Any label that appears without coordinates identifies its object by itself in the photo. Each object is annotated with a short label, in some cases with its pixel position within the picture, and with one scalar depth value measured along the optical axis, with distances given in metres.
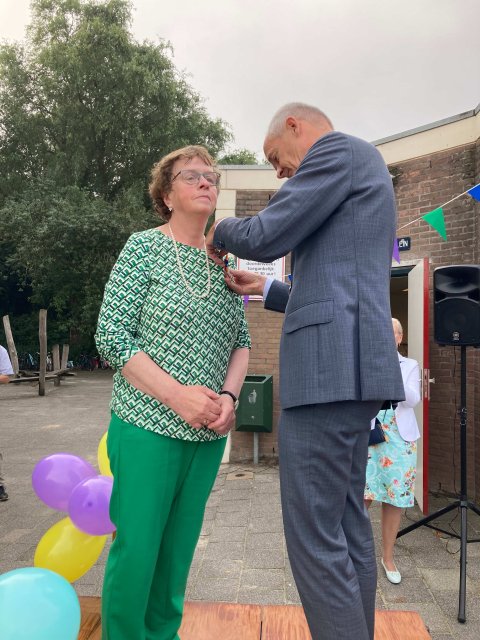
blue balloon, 1.61
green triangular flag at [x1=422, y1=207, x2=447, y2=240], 4.88
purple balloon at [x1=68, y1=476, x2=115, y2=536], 2.45
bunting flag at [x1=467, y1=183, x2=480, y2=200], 4.21
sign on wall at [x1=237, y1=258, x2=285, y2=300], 6.70
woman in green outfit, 1.63
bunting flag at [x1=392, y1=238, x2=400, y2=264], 5.79
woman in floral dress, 3.73
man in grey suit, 1.45
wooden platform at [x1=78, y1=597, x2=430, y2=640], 2.13
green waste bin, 6.42
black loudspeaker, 3.84
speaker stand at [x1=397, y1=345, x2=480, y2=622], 3.16
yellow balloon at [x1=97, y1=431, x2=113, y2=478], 2.88
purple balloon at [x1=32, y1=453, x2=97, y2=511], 2.75
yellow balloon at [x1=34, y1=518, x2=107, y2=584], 2.49
